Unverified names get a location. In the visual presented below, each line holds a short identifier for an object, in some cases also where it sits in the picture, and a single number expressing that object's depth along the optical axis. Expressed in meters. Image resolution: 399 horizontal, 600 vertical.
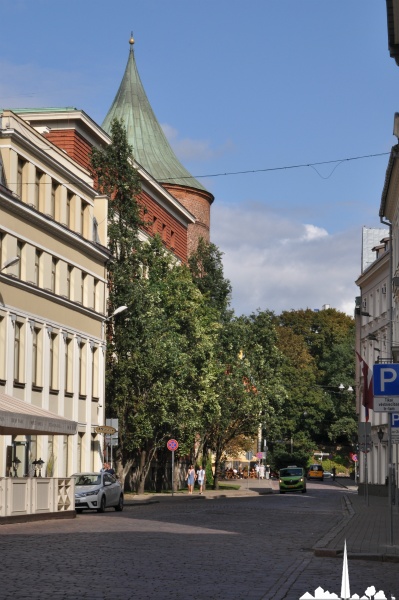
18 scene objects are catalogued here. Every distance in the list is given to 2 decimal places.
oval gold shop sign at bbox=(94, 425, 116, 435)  50.78
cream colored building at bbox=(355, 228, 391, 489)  69.56
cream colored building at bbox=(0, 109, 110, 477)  48.75
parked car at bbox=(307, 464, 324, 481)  122.00
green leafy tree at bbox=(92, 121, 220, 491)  58.69
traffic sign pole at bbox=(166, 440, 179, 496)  60.47
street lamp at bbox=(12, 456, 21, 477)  47.41
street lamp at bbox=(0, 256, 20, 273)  45.10
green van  76.50
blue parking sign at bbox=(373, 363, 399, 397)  22.41
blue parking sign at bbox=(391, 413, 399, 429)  23.67
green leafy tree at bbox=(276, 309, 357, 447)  119.50
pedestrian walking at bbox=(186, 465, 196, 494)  67.75
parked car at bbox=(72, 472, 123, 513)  39.59
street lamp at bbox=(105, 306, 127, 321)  55.53
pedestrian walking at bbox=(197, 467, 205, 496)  69.62
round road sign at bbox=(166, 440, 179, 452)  60.46
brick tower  91.00
